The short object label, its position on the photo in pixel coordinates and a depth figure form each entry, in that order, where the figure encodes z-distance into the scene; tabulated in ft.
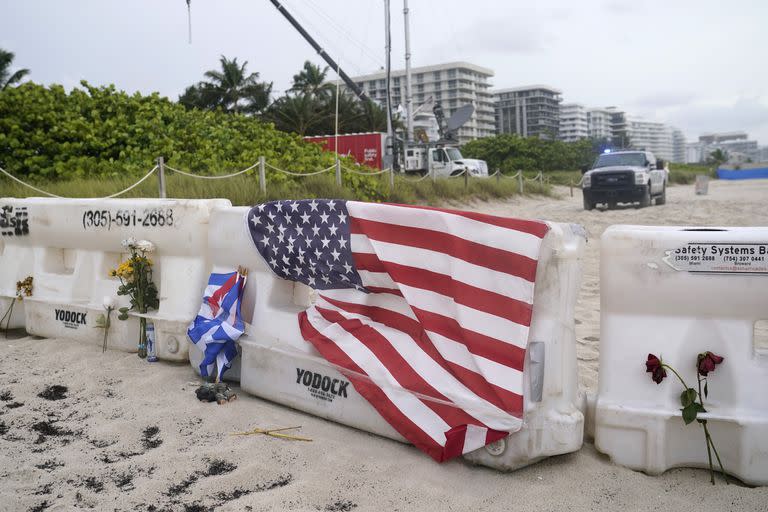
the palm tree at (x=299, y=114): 148.46
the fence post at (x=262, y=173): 40.37
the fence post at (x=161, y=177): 33.34
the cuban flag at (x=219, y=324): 13.91
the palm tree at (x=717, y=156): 346.05
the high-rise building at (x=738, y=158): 240.36
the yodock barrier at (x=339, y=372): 10.23
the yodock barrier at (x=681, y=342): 9.97
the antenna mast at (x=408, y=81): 104.47
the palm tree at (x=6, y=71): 137.28
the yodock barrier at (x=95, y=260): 15.69
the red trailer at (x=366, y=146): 108.47
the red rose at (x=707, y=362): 9.86
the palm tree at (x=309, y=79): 185.89
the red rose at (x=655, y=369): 10.14
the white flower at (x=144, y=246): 15.99
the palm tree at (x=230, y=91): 162.91
